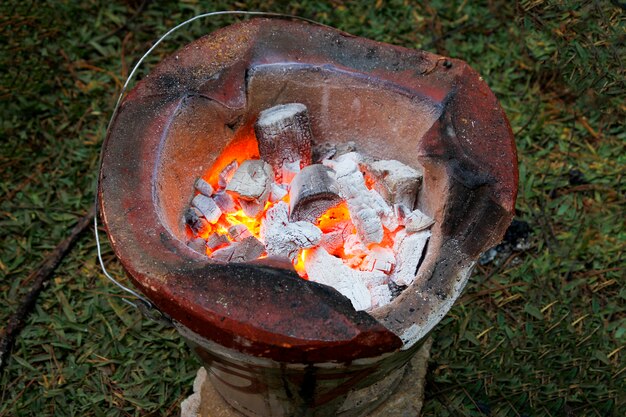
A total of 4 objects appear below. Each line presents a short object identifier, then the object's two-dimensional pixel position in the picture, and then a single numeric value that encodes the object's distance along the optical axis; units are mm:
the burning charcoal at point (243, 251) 2014
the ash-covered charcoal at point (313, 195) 2182
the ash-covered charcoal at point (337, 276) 2060
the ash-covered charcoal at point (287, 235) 2111
